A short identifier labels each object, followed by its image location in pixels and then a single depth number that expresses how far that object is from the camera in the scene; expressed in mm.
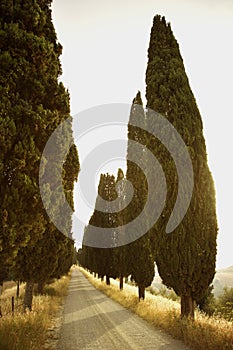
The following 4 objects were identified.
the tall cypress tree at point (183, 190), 11602
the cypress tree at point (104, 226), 33825
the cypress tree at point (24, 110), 7438
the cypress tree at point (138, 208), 20392
